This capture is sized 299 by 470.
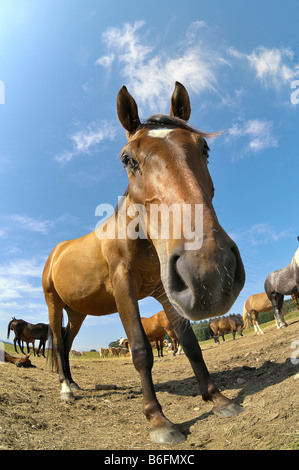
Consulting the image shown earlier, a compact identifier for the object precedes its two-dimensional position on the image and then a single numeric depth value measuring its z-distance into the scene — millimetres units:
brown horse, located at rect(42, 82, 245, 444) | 1942
